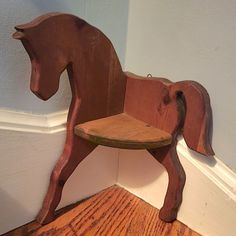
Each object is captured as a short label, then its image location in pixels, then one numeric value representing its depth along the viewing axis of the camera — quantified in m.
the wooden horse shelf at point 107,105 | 0.41
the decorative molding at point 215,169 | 0.47
